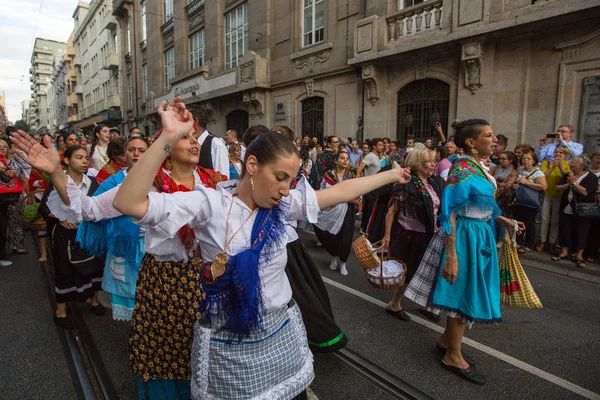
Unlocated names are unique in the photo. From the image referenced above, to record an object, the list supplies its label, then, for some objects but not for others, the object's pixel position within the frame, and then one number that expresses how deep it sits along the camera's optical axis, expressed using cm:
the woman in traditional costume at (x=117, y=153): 370
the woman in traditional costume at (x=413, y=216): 388
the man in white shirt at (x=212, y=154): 350
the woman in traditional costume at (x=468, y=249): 279
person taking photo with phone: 685
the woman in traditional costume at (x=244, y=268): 140
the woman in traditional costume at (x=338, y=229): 554
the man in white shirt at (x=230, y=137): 888
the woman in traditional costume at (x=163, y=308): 185
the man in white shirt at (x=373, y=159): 825
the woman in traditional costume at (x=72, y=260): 358
